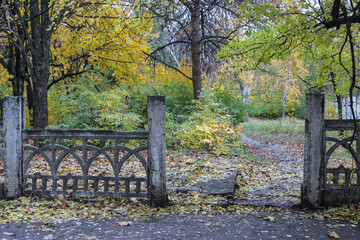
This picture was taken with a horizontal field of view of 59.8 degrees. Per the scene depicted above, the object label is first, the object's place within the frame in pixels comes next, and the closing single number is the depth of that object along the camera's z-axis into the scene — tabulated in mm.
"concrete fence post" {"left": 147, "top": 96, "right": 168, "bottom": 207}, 5055
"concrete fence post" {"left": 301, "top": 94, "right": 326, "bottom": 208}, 4910
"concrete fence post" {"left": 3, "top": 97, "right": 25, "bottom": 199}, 5340
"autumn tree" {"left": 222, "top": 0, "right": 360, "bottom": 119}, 4965
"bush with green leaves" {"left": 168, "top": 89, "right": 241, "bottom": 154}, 10362
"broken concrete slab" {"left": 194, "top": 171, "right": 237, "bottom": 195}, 5936
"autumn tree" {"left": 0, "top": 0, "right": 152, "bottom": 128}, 9648
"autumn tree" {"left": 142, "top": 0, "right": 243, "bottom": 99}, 12797
